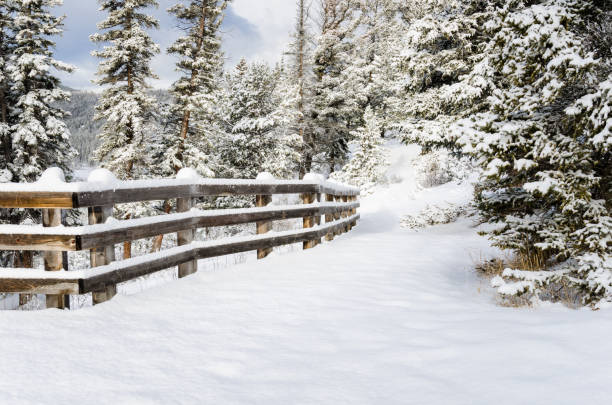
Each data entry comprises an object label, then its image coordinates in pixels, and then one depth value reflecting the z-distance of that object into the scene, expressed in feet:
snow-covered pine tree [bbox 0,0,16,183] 56.54
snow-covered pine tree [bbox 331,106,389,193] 100.83
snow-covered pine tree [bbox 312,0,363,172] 91.97
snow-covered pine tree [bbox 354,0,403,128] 118.83
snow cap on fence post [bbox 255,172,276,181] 22.29
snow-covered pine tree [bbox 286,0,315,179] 84.79
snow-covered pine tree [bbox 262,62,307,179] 80.79
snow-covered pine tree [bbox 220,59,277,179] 84.48
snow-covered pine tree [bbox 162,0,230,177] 68.23
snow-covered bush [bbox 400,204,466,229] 43.62
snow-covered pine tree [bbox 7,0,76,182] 55.67
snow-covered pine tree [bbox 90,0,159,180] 65.21
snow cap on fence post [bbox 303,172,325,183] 27.89
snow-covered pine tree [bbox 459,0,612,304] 12.92
